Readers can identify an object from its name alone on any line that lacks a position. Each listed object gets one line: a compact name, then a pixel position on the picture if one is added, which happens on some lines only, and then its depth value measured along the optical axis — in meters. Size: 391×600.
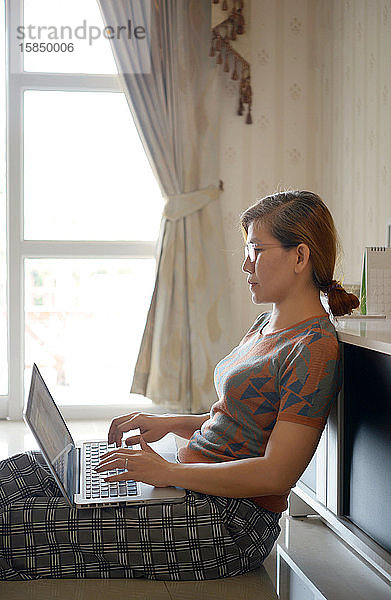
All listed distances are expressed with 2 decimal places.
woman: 1.51
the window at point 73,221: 4.16
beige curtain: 4.09
